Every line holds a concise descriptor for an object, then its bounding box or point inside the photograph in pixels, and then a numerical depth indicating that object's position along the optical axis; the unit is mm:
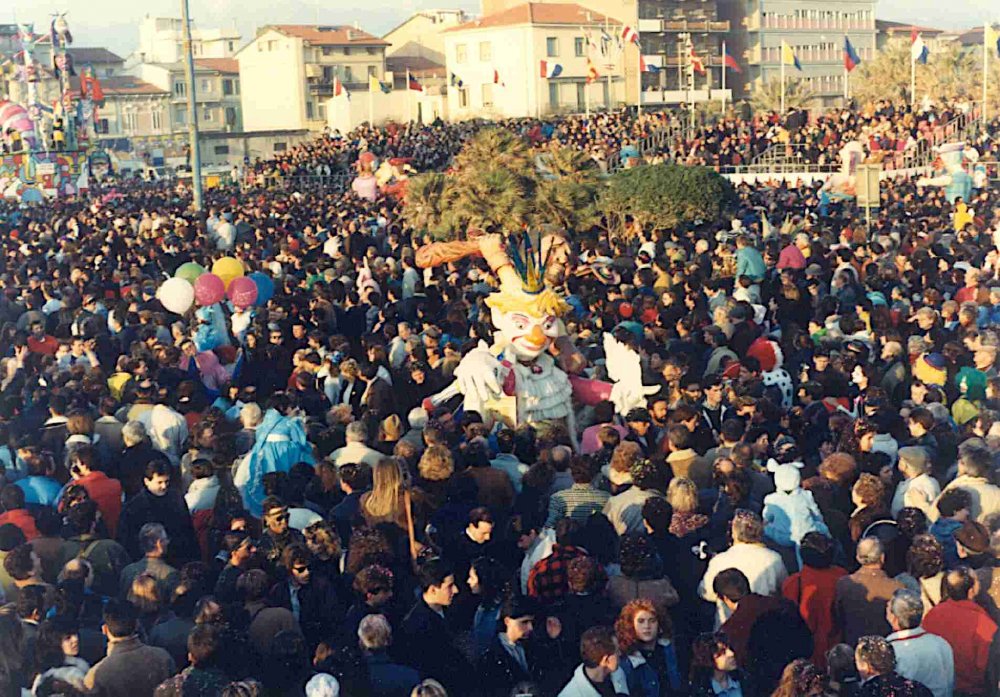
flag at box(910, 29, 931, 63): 38400
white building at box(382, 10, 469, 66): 76375
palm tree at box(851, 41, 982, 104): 57562
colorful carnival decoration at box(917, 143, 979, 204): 23547
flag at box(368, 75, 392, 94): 53894
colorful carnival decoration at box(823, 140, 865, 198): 26753
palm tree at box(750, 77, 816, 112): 58375
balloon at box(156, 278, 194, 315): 13430
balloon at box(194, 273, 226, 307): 13539
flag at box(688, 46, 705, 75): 48619
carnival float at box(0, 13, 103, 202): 39375
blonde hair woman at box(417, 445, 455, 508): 7391
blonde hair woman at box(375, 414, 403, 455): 8414
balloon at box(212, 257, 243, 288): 14695
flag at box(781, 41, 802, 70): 45347
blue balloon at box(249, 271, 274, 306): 14039
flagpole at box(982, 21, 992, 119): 34594
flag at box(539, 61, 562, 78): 50103
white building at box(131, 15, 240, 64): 76375
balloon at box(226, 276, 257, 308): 13430
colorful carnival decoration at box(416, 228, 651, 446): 9617
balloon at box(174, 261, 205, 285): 14516
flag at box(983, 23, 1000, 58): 34466
